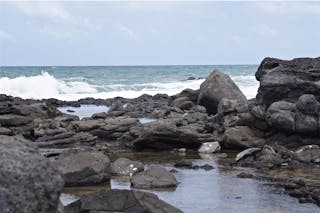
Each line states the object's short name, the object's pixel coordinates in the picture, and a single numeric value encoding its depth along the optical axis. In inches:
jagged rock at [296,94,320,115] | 773.9
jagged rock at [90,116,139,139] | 892.0
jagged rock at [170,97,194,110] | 1320.1
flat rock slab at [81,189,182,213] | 365.1
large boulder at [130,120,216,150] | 797.9
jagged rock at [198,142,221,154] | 791.5
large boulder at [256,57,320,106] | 825.5
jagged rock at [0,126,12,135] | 869.8
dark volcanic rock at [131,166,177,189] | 539.2
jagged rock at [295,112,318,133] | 771.2
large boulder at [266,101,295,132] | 787.4
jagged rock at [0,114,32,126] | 969.5
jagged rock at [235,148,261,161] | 699.6
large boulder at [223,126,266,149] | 801.6
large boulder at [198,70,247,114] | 1150.3
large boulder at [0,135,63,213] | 258.2
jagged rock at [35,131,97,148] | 826.8
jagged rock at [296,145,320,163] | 689.0
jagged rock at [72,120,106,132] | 905.0
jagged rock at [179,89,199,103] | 1368.1
